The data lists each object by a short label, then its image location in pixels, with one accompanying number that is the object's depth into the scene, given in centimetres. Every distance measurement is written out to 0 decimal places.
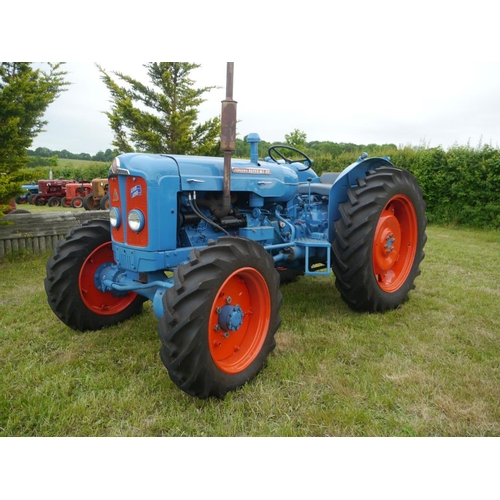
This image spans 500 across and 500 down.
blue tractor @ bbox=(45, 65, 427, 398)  232
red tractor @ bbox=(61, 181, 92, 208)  1750
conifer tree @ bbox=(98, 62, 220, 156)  1130
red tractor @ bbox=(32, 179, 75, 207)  1864
